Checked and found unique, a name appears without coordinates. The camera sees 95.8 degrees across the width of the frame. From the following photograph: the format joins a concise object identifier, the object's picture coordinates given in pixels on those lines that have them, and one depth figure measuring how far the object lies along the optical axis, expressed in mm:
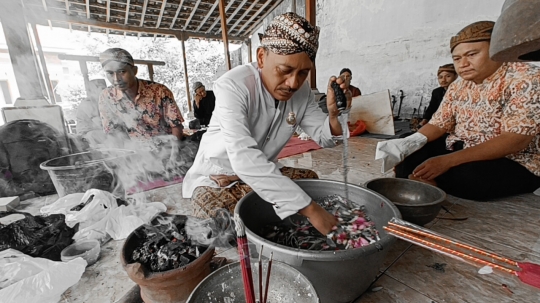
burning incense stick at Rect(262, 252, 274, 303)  773
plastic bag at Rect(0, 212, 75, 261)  1519
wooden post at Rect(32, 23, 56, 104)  5677
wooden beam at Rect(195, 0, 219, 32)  8076
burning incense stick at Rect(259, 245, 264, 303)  764
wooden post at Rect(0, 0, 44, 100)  3383
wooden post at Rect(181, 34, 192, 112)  9727
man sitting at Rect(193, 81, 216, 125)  7069
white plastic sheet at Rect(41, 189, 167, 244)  1807
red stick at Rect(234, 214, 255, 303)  687
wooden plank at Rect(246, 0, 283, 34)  9223
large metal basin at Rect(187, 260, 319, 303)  828
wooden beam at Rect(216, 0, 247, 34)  8422
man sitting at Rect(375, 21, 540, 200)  1749
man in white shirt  1256
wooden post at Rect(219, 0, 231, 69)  6354
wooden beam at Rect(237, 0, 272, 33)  8781
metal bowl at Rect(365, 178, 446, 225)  1434
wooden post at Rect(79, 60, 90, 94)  5748
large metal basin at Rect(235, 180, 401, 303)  885
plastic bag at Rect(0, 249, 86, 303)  1143
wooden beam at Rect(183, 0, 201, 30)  7789
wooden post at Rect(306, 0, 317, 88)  5029
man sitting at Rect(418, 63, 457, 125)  4419
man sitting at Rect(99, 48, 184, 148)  3100
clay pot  1012
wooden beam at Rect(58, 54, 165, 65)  5638
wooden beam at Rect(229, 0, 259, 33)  8564
